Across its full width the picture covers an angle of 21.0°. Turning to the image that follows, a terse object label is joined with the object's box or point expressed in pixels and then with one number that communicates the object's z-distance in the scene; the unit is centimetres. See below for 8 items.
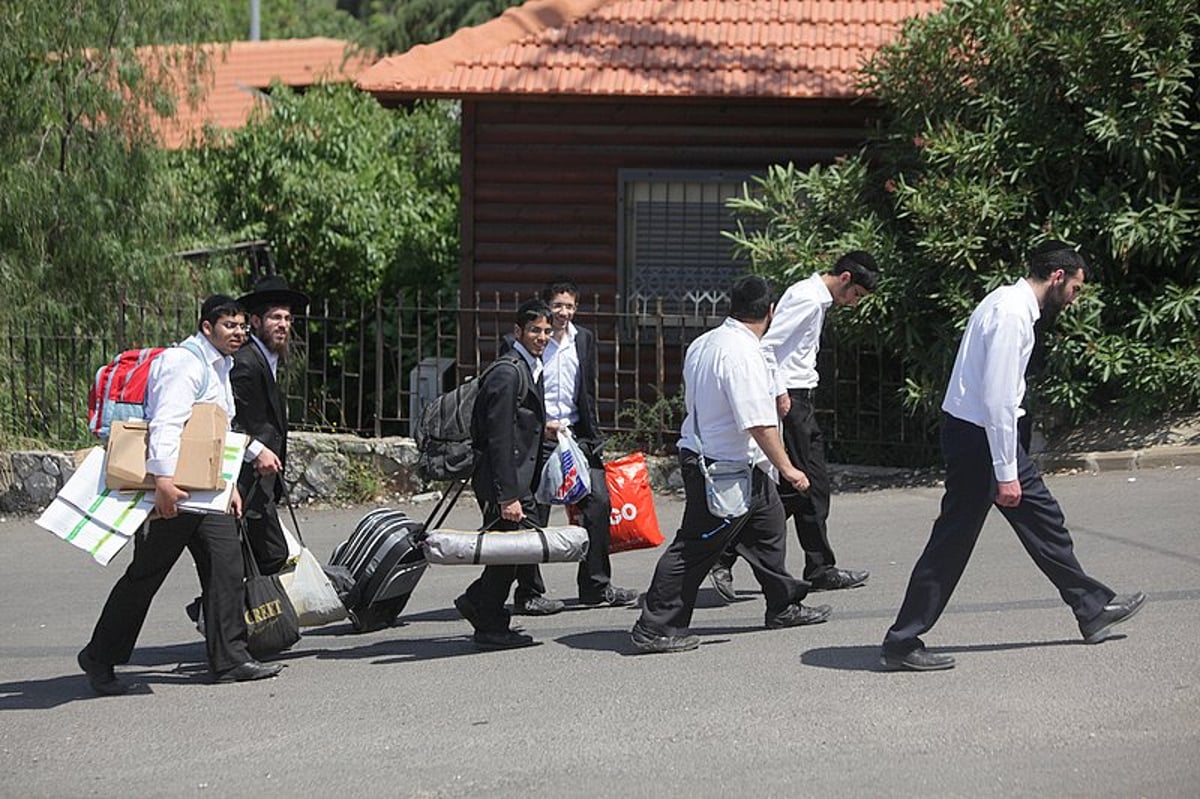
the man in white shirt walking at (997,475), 1254
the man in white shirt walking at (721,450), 1374
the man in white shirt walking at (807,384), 1591
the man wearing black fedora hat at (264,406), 1482
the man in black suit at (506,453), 1448
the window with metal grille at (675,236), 2829
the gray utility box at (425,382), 2545
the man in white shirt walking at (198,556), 1344
